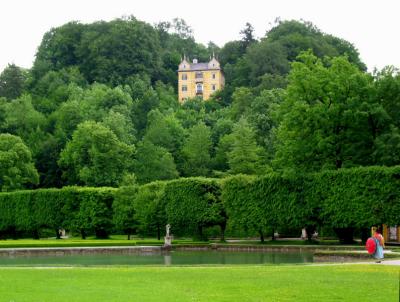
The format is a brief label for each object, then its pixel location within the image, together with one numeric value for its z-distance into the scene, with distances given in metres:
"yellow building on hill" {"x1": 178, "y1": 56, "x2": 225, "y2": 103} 151.75
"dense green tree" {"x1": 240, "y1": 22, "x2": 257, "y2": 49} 149.12
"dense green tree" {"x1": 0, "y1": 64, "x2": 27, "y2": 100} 132.88
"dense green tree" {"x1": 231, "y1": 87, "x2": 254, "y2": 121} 110.62
